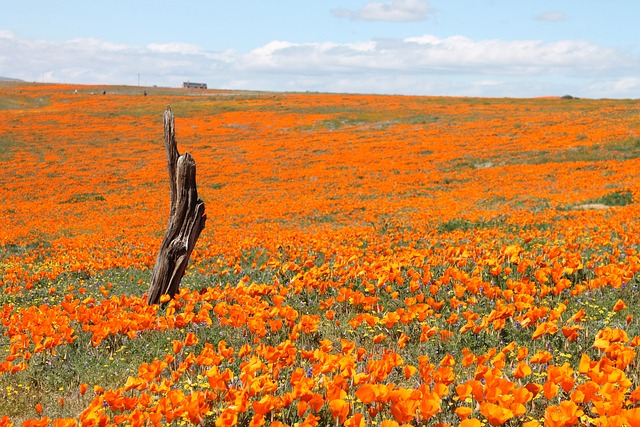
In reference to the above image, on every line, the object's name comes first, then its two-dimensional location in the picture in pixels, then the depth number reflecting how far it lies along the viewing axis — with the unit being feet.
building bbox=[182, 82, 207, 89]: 470.39
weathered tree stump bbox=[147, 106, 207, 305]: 23.11
